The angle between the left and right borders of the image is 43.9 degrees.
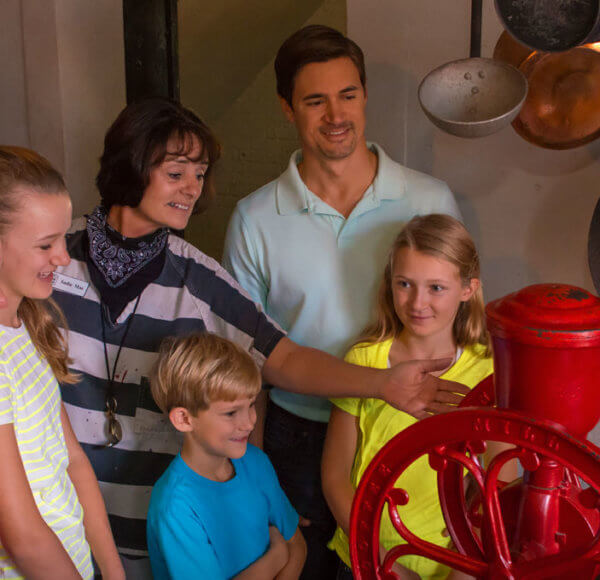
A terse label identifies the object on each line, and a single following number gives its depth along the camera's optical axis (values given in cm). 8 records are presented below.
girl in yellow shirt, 167
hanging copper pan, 184
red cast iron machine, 82
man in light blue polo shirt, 187
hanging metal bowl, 168
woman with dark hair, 159
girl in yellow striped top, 115
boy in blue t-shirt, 153
